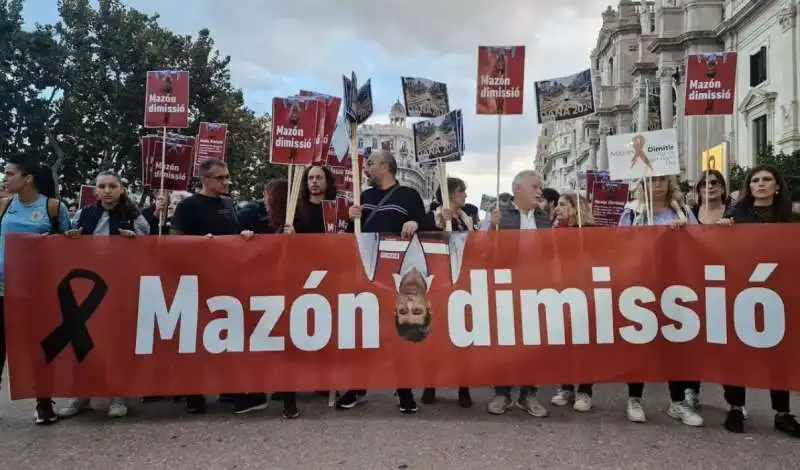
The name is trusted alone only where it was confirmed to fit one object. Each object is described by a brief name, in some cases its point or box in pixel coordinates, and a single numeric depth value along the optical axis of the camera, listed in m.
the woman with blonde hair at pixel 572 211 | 6.51
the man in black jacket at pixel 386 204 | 5.69
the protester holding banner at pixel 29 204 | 5.45
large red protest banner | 5.27
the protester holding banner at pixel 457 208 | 7.08
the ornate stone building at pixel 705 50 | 32.00
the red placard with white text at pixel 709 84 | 7.13
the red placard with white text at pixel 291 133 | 6.13
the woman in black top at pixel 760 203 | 5.16
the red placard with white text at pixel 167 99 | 7.92
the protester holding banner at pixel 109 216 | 5.55
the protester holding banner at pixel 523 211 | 5.87
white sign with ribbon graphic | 5.68
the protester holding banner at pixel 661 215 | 5.30
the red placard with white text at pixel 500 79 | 6.65
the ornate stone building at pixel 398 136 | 141.75
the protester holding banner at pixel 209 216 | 5.56
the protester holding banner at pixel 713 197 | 5.94
